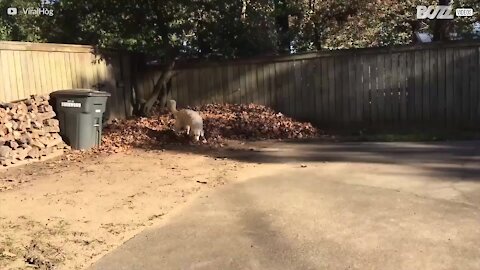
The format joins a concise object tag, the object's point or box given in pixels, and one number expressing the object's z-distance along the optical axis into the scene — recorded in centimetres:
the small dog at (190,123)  1063
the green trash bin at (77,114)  978
